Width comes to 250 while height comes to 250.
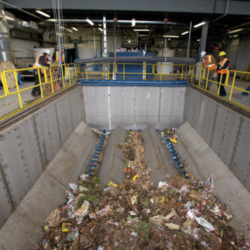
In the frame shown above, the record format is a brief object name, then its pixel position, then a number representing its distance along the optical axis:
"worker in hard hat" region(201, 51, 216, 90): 7.70
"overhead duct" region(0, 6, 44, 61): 8.72
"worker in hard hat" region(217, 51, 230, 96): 6.84
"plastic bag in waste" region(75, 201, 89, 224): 4.55
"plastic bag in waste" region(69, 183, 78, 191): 5.78
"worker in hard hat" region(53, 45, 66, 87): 7.85
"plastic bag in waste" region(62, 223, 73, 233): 4.21
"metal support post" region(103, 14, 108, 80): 10.02
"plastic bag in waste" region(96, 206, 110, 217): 4.59
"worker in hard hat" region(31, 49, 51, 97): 6.98
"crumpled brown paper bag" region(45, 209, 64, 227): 4.37
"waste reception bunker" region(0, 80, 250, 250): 4.02
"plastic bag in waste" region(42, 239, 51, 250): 3.82
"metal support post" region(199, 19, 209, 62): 10.73
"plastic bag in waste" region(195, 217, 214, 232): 4.11
